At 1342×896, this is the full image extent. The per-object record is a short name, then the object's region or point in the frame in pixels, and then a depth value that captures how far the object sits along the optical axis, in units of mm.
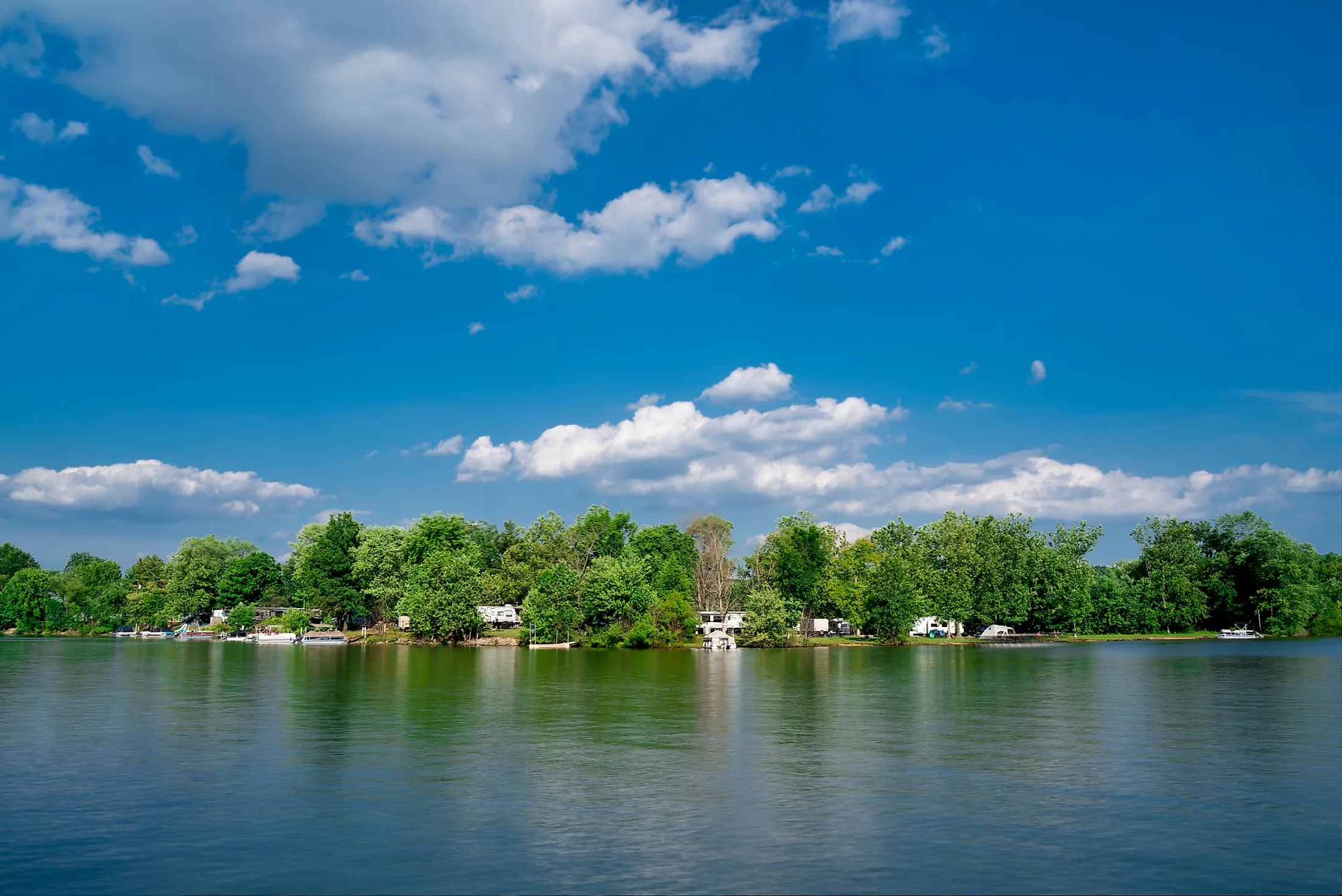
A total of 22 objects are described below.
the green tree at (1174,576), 174625
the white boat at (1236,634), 170750
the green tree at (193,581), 184375
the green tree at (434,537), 159125
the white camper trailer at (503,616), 158375
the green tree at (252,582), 179875
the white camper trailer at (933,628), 168000
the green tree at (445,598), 144625
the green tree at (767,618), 137875
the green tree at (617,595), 140000
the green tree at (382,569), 159625
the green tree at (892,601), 145000
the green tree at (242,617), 172750
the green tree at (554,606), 143125
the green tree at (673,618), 140875
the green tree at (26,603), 196000
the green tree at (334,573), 162250
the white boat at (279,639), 159625
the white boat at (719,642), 139500
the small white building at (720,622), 153500
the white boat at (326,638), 158125
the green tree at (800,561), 143375
